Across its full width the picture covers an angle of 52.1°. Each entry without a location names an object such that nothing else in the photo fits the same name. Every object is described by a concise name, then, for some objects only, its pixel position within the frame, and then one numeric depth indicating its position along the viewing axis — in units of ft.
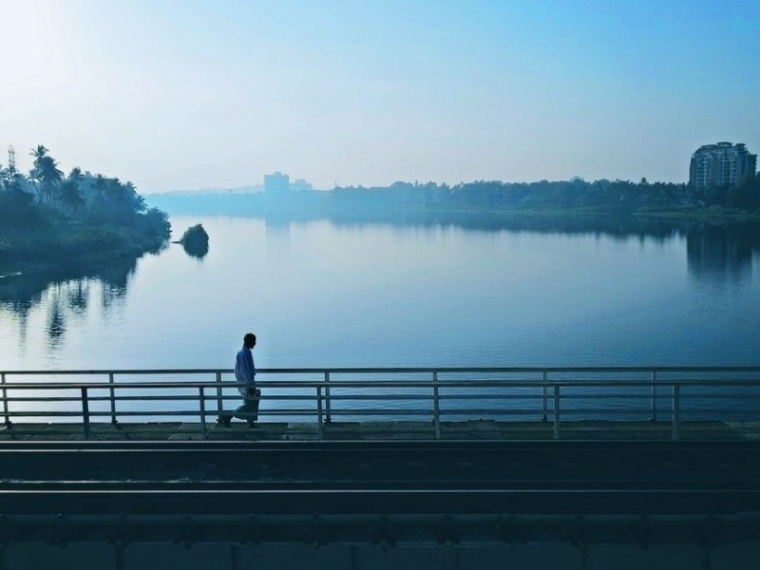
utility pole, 435.94
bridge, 24.38
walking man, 37.96
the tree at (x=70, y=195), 416.87
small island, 387.88
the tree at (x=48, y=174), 423.23
